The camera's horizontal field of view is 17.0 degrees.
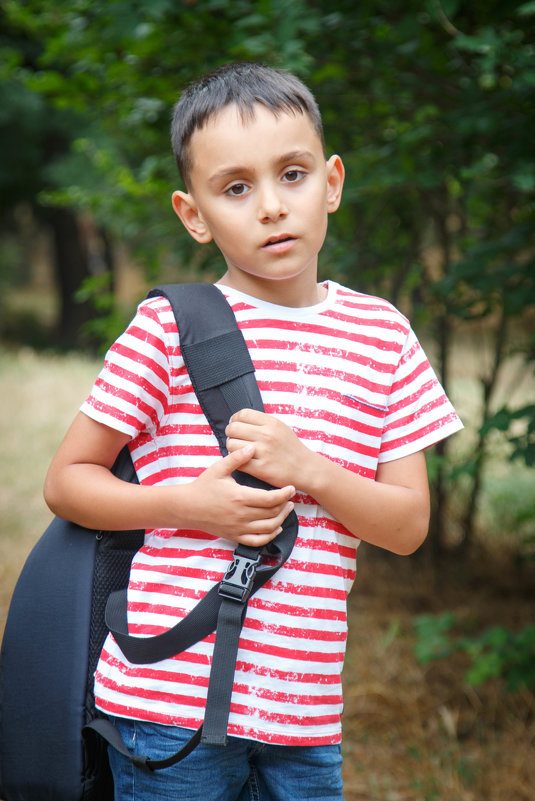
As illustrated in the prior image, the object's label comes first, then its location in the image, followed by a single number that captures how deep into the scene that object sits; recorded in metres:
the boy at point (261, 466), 1.57
